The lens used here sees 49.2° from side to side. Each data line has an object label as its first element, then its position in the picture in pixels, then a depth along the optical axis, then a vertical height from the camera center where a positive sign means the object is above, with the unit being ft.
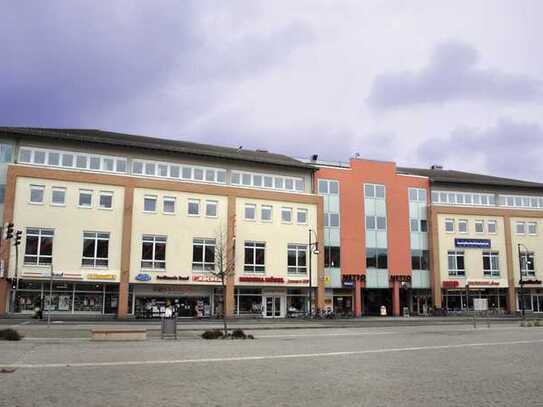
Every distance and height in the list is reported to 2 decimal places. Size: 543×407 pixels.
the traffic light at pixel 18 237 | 114.16 +11.93
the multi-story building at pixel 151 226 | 147.64 +19.80
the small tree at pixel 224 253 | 162.53 +12.80
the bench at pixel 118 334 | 73.61 -4.39
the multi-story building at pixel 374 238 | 186.50 +19.87
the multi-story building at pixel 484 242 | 200.23 +20.28
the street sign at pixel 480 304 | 126.98 -0.62
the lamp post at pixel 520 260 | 202.39 +14.34
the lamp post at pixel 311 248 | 168.51 +15.36
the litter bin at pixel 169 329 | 79.61 -3.90
